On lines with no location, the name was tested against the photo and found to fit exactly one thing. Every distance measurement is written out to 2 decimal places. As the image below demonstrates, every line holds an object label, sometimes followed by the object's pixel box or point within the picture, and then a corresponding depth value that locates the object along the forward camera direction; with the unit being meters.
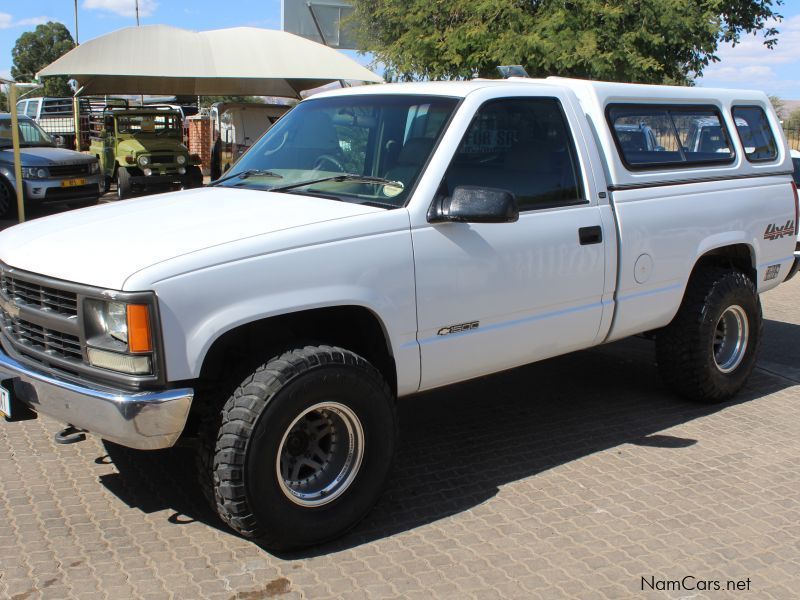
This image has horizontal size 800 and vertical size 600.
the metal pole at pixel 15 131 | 9.73
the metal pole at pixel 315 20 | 23.80
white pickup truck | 3.33
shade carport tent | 14.93
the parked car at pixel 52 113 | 26.36
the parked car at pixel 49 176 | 14.21
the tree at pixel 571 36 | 13.27
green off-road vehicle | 17.22
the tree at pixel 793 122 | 28.79
